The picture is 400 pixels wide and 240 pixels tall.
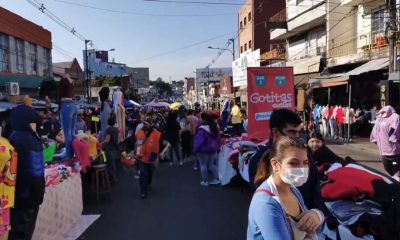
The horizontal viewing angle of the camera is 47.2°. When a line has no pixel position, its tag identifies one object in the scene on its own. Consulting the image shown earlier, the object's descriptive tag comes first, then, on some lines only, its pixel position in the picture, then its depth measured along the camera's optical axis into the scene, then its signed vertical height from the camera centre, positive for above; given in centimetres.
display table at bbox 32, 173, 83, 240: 602 -166
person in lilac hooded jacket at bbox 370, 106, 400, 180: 791 -86
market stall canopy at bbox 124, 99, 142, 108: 3267 -78
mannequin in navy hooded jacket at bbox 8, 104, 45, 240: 510 -84
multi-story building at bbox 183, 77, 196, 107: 14174 +214
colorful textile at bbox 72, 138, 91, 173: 866 -107
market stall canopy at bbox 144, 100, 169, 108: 3622 -92
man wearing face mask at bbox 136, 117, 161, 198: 961 -118
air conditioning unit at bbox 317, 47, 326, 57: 2971 +258
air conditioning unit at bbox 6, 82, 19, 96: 2092 +39
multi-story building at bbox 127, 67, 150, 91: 14710 +613
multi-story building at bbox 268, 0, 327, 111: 2930 +416
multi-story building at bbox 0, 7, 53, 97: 2998 +332
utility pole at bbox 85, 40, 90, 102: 4326 +137
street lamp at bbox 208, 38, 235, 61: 4996 +529
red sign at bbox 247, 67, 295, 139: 880 -5
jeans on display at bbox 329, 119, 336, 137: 2179 -176
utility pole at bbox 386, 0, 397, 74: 1809 +212
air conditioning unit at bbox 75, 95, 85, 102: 4254 -21
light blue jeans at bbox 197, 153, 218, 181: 1066 -162
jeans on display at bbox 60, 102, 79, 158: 880 -53
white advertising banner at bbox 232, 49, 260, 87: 3069 +193
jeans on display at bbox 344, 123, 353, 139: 2083 -193
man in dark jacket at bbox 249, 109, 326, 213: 360 -34
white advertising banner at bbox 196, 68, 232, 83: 10619 +451
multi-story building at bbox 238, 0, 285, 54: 5328 +844
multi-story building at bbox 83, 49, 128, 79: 7986 +559
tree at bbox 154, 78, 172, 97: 14944 +214
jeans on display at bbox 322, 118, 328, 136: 2270 -184
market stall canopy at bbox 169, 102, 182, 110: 1989 -58
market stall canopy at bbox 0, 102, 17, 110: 1829 -34
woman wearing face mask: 235 -60
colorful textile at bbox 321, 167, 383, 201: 441 -94
